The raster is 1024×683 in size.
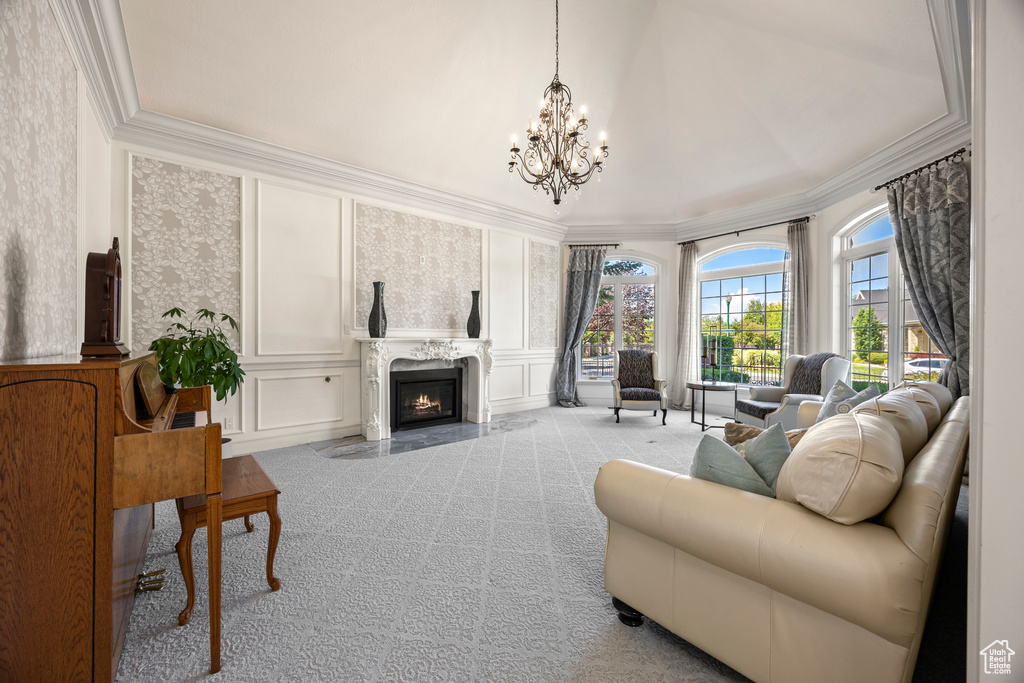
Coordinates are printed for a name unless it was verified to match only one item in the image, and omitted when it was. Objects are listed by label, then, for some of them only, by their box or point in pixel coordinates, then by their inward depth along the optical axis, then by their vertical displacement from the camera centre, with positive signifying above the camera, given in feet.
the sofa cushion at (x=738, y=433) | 8.94 -1.96
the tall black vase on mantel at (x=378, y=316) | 14.74 +0.89
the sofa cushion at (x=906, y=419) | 4.98 -0.91
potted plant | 9.28 -0.51
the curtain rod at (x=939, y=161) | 11.44 +5.23
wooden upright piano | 3.65 -1.45
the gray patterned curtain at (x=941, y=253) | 11.38 +2.61
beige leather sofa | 3.32 -2.05
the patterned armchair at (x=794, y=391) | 13.08 -1.64
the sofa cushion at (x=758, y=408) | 13.92 -2.18
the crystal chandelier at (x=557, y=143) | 10.73 +5.17
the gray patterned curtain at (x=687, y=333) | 21.04 +0.51
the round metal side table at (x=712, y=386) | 16.14 -1.67
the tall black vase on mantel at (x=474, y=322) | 17.79 +0.84
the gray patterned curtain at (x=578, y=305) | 22.02 +1.98
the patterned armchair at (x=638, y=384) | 17.78 -1.84
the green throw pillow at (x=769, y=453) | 4.59 -1.23
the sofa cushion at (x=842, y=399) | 8.14 -1.13
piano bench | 5.42 -2.26
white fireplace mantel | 14.61 -0.70
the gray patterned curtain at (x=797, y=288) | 17.06 +2.29
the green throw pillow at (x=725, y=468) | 4.50 -1.38
